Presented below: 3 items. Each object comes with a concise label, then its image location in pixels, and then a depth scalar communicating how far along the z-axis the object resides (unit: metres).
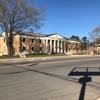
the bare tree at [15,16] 21.60
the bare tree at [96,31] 43.37
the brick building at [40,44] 35.62
